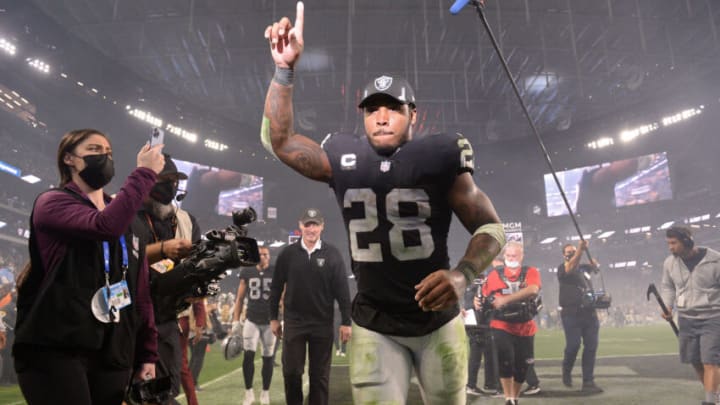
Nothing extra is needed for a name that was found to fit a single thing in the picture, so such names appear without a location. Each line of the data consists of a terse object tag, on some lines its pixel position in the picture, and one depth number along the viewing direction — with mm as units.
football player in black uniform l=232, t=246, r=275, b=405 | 6848
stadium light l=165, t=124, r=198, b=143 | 25781
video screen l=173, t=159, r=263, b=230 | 28494
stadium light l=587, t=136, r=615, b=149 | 27691
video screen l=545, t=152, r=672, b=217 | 28000
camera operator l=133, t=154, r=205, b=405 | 3344
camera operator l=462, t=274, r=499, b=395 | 7527
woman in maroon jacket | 1920
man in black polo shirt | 5242
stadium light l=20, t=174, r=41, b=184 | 22391
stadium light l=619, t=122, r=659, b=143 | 26234
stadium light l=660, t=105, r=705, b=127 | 24222
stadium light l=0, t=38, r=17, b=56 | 17031
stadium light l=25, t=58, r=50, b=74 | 18192
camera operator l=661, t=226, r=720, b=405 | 6086
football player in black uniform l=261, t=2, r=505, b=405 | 2279
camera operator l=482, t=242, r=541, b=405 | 6527
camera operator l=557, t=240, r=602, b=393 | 7898
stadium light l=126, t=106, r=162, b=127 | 23022
